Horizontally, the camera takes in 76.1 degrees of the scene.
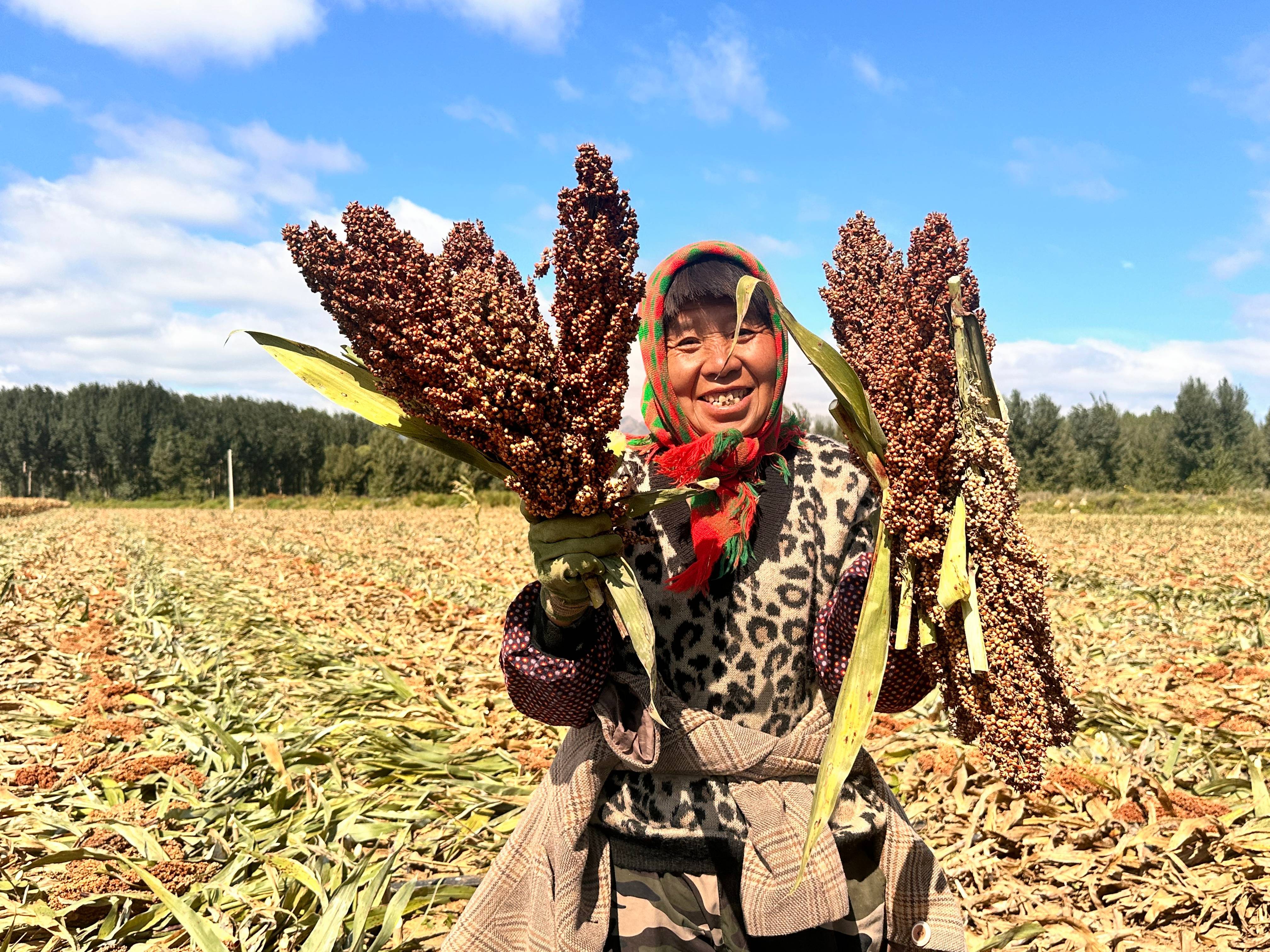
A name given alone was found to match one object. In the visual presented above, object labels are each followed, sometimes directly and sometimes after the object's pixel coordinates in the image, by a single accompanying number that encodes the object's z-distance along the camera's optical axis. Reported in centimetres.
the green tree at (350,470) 6569
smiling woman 192
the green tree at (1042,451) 4394
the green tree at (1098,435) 5303
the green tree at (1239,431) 5341
